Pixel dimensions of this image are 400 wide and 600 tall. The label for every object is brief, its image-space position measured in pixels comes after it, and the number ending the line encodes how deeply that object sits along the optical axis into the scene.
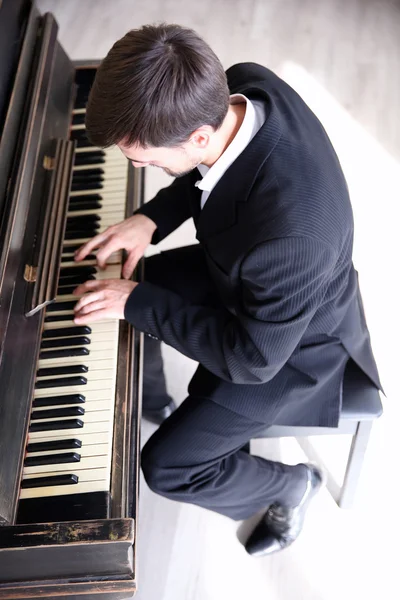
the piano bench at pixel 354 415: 1.57
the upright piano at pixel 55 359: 1.18
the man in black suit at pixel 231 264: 1.20
